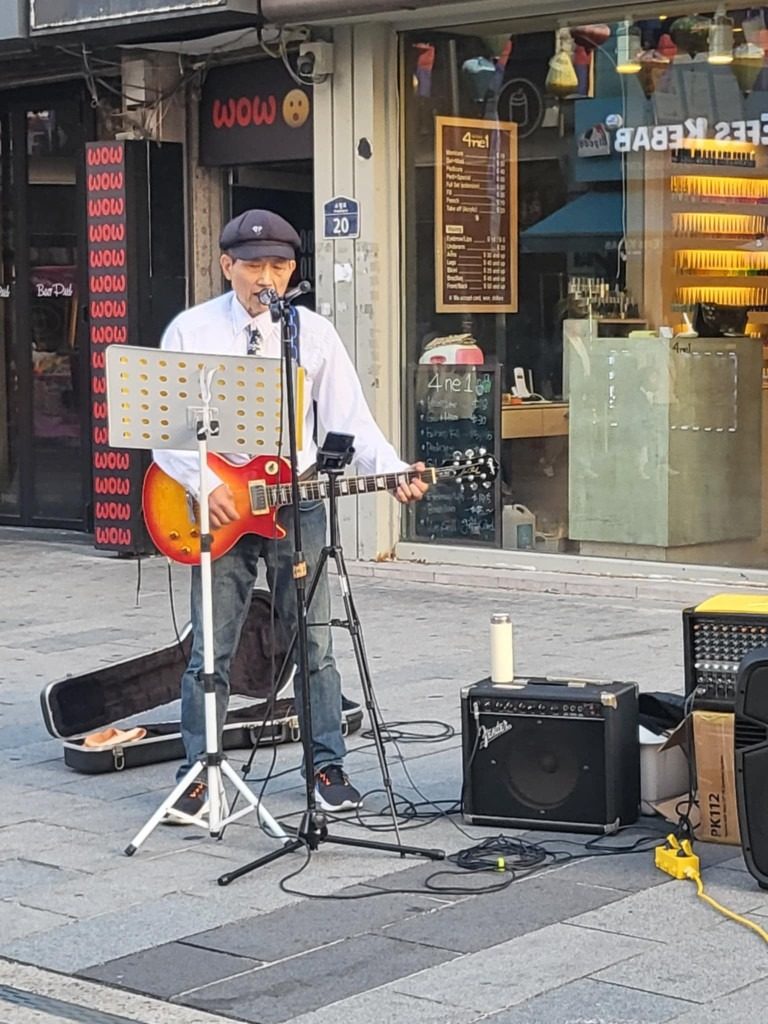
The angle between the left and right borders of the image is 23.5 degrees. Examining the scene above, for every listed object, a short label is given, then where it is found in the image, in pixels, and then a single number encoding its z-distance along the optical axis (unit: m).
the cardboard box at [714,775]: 5.64
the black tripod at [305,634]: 5.66
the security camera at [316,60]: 11.74
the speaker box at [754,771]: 5.25
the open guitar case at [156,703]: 7.11
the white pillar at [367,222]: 11.77
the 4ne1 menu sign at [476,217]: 11.63
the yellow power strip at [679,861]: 5.45
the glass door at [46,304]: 13.89
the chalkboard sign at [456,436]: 11.70
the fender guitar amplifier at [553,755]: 5.87
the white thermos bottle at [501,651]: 6.06
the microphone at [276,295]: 5.66
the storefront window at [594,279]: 10.76
